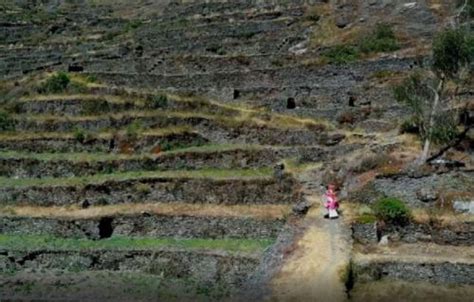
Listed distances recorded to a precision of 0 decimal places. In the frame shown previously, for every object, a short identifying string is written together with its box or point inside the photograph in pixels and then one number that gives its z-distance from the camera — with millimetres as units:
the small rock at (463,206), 27031
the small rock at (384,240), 26000
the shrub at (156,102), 41125
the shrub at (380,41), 44375
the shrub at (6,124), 41031
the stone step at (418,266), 23312
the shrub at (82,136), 38562
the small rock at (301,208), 28062
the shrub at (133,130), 38031
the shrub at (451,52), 31875
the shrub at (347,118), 36969
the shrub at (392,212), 26562
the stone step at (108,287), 26039
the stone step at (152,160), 34219
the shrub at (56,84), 44688
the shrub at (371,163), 30891
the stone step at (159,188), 30922
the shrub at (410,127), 33531
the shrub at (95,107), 41656
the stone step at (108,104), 40625
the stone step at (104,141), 37500
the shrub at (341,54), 43897
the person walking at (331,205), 27219
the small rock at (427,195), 27953
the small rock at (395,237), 26234
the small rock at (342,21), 51406
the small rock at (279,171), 31625
